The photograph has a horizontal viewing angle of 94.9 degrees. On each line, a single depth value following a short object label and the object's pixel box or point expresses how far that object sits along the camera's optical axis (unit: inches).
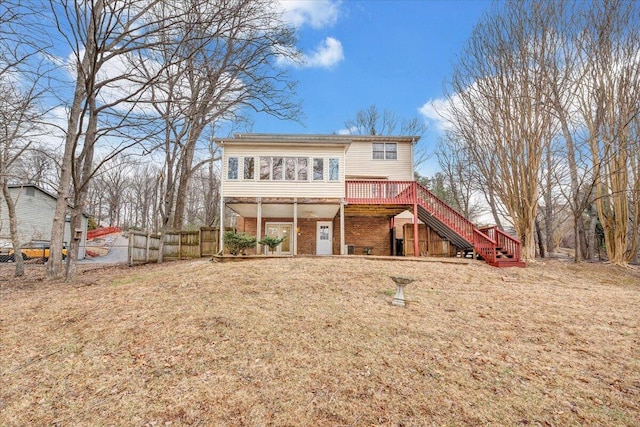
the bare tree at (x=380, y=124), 1120.2
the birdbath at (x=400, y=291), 232.5
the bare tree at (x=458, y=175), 1015.4
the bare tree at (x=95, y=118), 279.1
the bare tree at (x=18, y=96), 220.8
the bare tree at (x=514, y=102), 479.5
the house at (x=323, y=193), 496.1
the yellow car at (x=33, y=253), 593.0
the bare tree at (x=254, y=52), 259.0
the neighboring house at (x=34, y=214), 747.4
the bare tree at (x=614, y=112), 440.5
